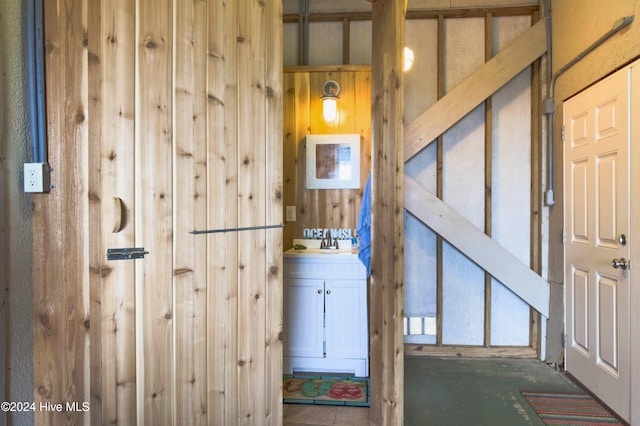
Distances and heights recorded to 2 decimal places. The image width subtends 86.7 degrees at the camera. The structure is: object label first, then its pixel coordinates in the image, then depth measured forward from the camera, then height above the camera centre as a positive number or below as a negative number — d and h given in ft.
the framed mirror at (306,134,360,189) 10.11 +1.40
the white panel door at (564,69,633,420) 6.94 -0.78
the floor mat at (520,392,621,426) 7.08 -4.50
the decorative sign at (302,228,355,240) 10.12 -0.76
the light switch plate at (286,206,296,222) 10.26 -0.18
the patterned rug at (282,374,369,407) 7.72 -4.37
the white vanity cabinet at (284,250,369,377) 8.58 -2.68
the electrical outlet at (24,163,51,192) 4.20 +0.41
